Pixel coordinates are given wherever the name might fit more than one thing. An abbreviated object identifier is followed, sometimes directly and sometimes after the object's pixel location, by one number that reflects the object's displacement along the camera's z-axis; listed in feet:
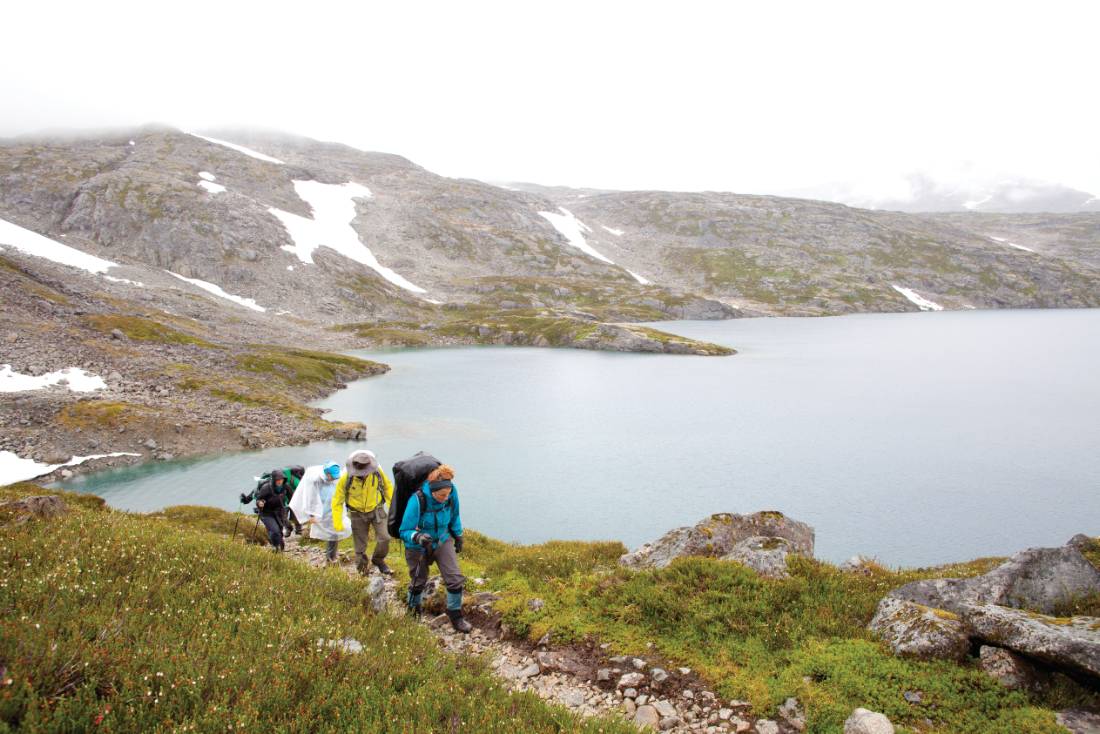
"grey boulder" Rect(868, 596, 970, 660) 27.76
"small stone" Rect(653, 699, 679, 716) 27.79
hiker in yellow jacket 49.06
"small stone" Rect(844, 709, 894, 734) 23.65
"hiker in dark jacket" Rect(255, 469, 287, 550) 56.08
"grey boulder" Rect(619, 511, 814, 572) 47.93
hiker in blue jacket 37.24
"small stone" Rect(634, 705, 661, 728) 27.16
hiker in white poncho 53.98
